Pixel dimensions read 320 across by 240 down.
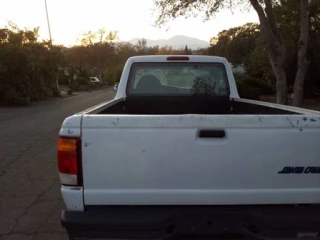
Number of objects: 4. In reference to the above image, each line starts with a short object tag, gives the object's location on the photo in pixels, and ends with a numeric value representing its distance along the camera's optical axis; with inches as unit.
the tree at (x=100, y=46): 1879.7
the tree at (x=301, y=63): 292.5
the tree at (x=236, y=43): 1215.3
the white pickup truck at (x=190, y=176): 71.4
